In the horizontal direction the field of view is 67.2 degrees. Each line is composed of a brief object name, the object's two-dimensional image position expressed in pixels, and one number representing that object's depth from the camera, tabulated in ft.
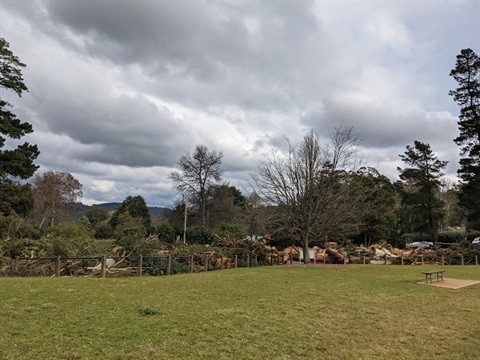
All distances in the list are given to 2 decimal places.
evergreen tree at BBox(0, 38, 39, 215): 79.30
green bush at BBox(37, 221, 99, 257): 51.96
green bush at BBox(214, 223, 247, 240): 80.73
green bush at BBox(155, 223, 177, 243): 88.23
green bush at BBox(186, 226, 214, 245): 85.97
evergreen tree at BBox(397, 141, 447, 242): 127.65
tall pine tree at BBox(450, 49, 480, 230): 108.88
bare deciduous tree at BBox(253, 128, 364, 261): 68.23
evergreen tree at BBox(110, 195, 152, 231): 171.22
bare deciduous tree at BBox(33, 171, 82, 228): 143.43
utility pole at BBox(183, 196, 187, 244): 85.33
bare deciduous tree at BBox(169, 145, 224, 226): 141.49
